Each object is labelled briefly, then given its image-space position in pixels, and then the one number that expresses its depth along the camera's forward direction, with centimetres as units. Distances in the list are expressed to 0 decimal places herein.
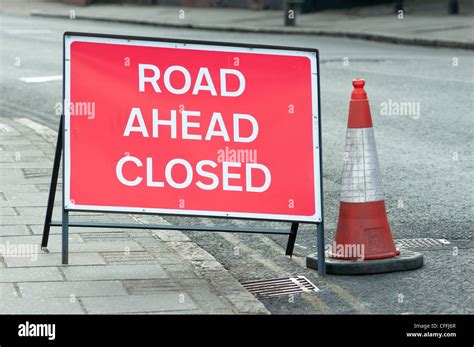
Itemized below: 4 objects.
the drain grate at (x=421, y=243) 1176
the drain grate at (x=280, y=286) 1009
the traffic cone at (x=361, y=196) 1079
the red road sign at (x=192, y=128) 1065
